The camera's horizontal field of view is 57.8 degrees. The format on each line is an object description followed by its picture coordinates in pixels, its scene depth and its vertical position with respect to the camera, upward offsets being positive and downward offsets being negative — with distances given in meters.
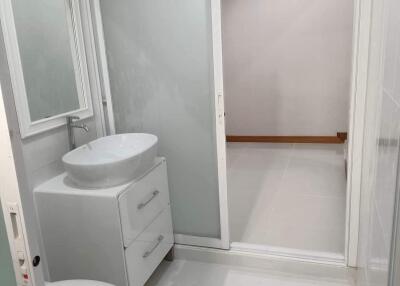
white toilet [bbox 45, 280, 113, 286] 1.36 -0.81
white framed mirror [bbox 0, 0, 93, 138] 1.71 +0.02
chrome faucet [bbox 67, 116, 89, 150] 2.02 -0.35
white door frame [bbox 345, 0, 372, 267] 1.78 -0.37
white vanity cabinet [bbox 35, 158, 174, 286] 1.71 -0.80
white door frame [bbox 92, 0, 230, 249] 2.01 -0.28
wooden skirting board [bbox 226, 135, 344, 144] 4.50 -1.09
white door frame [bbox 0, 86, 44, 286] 0.67 -0.28
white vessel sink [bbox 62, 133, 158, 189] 1.69 -0.49
